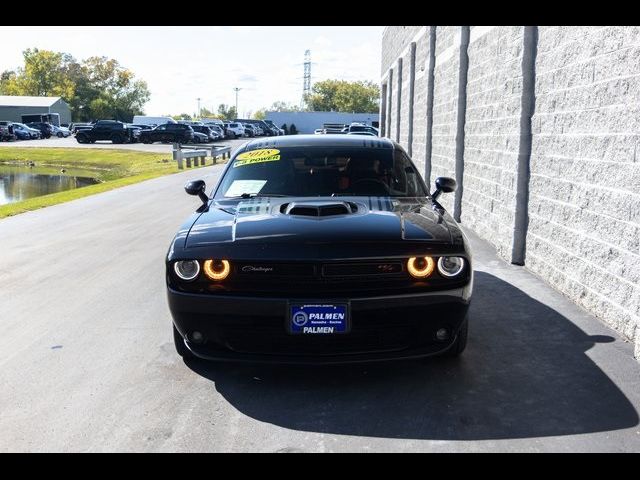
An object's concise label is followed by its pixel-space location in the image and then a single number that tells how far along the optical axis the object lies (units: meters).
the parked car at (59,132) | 67.94
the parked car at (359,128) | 32.62
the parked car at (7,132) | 59.81
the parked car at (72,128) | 71.05
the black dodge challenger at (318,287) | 3.92
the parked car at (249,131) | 68.31
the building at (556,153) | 5.27
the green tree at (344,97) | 135.62
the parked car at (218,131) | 57.12
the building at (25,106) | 91.50
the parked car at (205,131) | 53.90
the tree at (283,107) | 190.00
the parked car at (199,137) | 51.79
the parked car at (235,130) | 64.00
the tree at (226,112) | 178.00
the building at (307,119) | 86.44
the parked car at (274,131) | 69.69
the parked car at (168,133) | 51.38
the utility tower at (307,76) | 156.21
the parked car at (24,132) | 61.69
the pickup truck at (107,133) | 52.22
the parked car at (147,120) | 67.31
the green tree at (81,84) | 108.25
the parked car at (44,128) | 66.62
